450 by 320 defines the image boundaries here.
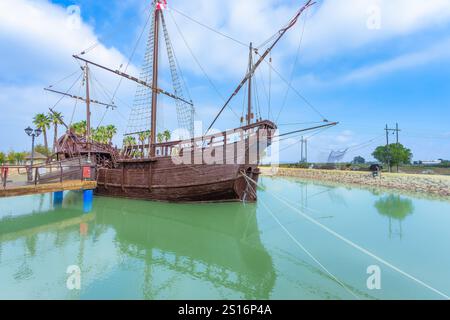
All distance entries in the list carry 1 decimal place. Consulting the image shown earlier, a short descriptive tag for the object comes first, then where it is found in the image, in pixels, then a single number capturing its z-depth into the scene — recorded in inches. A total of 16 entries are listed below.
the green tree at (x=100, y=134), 1492.7
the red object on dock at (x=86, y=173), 438.6
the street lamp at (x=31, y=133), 420.5
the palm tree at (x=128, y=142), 562.2
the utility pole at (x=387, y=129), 1310.3
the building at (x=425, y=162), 2871.6
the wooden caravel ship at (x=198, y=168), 426.3
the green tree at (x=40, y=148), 1824.3
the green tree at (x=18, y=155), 1581.0
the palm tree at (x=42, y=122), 1289.4
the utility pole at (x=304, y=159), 2004.6
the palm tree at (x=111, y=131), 1580.5
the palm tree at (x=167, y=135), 1932.2
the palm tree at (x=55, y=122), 1275.2
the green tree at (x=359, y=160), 3430.1
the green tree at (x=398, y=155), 1596.0
